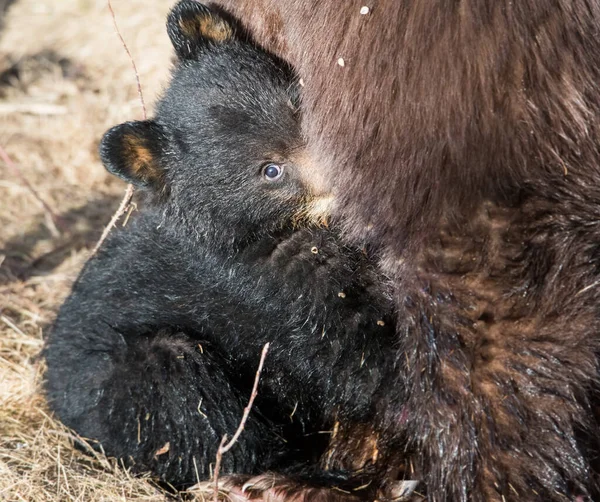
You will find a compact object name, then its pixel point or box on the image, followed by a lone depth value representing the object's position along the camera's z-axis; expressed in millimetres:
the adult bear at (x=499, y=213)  5777
